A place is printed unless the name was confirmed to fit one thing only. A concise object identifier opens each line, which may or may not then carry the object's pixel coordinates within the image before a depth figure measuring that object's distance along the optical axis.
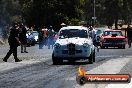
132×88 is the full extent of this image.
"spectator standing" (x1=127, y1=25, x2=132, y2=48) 42.06
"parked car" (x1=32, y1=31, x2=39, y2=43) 53.55
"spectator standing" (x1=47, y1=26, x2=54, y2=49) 41.06
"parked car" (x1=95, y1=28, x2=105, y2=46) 44.15
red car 41.25
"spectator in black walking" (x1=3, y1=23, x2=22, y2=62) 23.87
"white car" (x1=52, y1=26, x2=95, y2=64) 21.95
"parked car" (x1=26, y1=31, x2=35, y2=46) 48.53
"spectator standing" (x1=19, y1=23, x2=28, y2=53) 31.52
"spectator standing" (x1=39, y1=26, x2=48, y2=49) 41.59
